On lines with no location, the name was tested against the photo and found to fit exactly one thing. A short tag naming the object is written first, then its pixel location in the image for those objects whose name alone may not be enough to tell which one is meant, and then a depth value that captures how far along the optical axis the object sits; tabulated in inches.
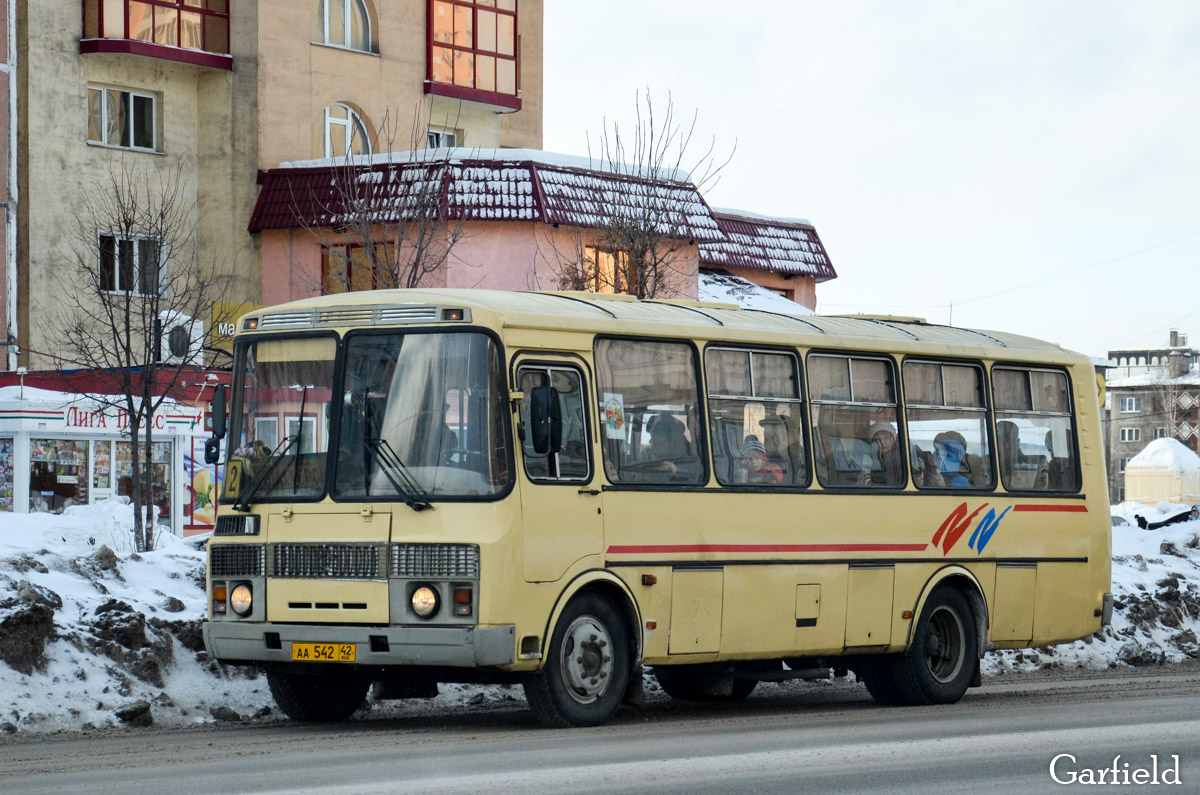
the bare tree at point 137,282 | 1226.0
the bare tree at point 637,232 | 1298.0
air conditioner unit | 1241.4
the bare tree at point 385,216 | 1279.5
